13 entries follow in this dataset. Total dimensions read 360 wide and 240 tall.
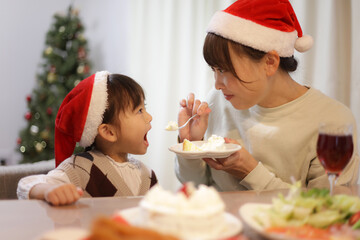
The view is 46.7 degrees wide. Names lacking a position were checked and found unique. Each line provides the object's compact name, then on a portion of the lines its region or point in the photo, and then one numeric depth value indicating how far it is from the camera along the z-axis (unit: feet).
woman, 5.46
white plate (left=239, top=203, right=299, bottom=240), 2.49
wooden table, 2.94
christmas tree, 14.34
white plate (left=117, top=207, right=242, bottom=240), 2.42
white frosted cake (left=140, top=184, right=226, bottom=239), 2.27
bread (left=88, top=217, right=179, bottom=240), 1.97
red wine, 3.64
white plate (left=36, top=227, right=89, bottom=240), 2.31
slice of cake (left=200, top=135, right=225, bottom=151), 5.04
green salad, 2.78
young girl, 5.22
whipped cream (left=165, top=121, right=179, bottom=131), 5.87
